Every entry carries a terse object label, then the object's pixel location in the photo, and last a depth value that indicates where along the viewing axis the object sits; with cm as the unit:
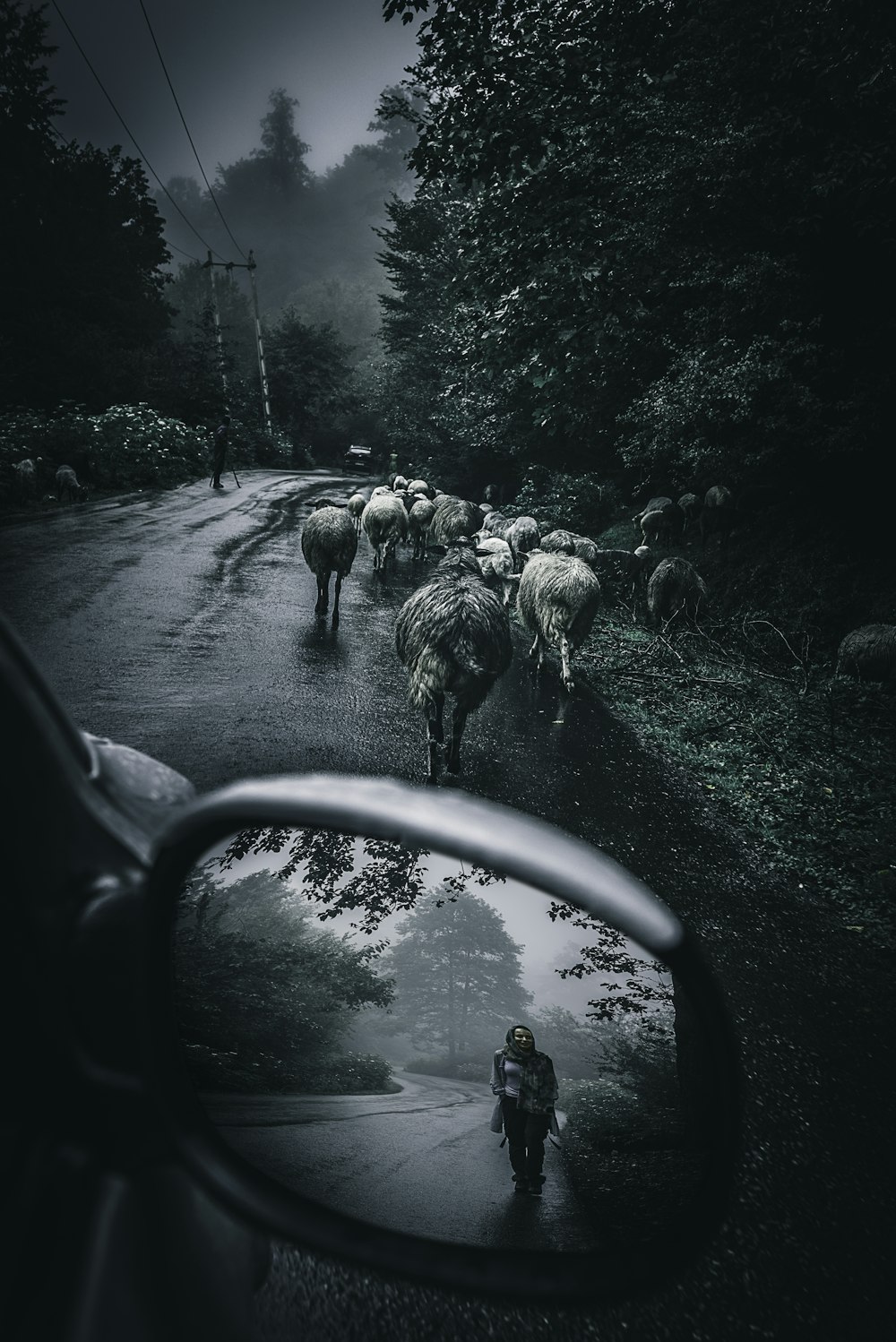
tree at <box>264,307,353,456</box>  5019
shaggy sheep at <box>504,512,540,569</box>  1302
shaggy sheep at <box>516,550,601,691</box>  801
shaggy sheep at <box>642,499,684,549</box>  1523
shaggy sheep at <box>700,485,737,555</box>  1412
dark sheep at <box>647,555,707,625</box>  1096
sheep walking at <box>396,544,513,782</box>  553
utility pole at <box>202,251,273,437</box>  4398
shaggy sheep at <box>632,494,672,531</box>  1579
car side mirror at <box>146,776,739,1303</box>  77
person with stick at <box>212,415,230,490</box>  2462
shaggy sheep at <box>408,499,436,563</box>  1584
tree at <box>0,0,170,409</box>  2877
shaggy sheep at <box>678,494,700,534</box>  1527
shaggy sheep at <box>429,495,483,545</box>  1509
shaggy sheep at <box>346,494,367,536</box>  1669
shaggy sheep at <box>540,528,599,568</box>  1195
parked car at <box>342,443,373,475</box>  4381
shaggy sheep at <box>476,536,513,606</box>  1072
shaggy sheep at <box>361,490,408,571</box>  1345
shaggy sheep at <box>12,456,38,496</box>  1672
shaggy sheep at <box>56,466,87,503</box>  1862
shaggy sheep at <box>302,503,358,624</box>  976
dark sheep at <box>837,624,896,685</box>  857
